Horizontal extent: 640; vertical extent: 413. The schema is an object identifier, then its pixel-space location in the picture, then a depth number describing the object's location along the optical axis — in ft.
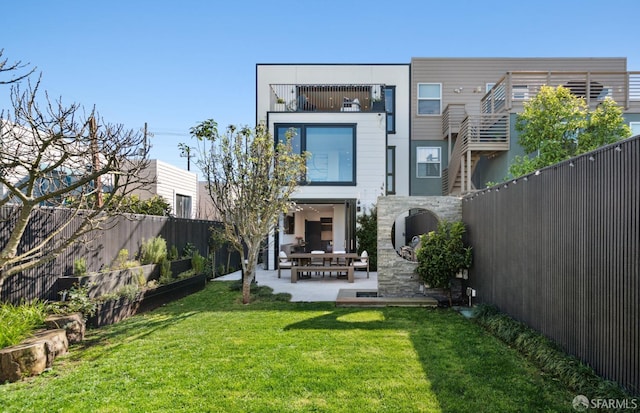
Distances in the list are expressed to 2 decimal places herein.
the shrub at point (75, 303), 18.88
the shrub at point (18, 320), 14.26
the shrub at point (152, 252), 28.58
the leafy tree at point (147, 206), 34.11
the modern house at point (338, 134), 45.07
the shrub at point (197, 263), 34.94
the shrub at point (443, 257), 24.98
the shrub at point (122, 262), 24.98
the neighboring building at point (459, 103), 43.88
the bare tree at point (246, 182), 27.22
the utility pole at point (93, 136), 17.82
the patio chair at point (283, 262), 41.10
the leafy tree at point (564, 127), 27.68
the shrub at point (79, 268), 21.39
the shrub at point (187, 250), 35.99
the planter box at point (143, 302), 20.75
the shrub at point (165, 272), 28.37
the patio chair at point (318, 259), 38.60
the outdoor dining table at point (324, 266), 36.88
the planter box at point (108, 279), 20.17
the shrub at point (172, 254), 32.45
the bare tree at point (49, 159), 15.39
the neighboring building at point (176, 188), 52.65
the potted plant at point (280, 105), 48.91
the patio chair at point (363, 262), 40.04
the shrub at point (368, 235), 44.70
